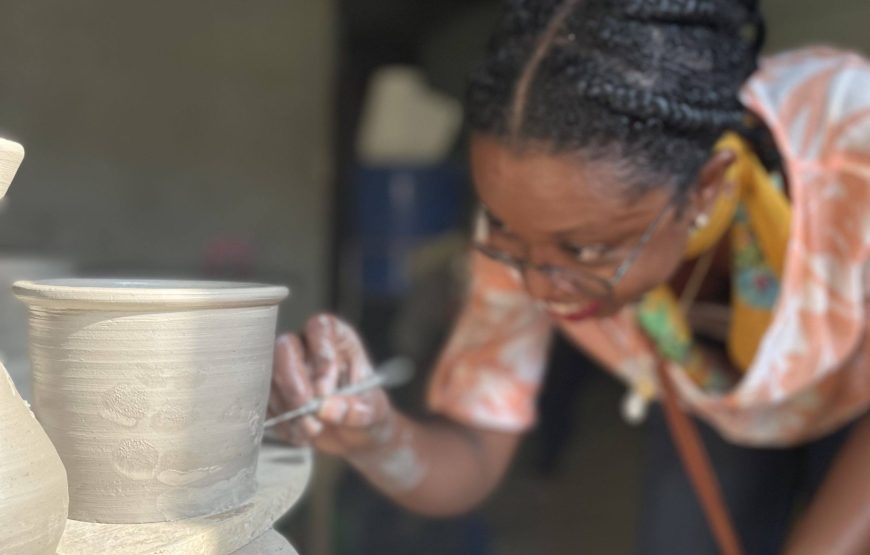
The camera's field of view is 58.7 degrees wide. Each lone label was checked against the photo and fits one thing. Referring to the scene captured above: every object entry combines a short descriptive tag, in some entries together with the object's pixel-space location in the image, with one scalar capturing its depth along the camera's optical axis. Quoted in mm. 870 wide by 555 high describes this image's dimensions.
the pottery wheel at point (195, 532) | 652
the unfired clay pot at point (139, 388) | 670
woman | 966
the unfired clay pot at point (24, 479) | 559
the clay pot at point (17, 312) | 1114
